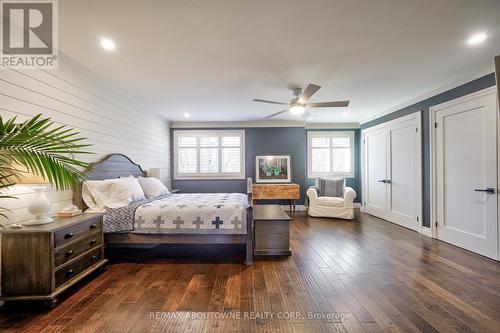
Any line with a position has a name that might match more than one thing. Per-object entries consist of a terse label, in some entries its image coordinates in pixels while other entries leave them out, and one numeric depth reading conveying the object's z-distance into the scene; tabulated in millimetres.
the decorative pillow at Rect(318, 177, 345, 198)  5922
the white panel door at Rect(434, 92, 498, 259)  3197
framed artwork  6711
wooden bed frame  3047
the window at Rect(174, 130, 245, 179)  6668
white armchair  5484
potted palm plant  1521
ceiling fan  3612
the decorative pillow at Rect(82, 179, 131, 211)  3068
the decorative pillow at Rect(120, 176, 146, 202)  3407
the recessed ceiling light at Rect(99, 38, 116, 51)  2482
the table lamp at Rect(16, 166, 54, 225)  2144
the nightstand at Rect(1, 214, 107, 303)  2021
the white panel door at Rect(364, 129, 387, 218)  5500
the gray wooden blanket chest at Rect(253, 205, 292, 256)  3330
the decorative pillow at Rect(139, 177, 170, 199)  4109
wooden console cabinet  6199
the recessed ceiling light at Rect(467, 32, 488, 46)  2369
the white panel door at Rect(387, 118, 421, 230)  4516
